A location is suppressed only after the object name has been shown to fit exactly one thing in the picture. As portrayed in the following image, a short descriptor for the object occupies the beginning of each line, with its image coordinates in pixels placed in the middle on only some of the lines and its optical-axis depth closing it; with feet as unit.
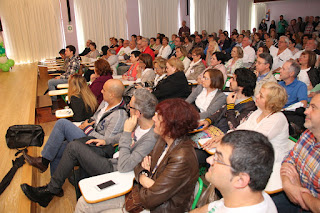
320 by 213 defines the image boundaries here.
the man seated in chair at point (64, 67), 22.29
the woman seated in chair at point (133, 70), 18.32
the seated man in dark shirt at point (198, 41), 32.90
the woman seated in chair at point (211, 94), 10.60
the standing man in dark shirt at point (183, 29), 44.39
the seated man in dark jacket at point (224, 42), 34.91
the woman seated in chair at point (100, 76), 14.29
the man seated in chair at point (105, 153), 6.98
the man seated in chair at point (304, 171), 5.36
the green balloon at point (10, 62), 28.26
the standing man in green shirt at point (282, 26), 47.50
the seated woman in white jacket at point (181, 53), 21.58
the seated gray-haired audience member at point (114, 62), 23.75
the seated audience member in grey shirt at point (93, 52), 32.24
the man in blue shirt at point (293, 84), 11.07
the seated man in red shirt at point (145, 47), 26.20
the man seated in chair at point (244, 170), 3.78
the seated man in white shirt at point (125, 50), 30.61
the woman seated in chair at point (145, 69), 16.70
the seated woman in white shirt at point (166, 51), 28.27
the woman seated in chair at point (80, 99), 10.77
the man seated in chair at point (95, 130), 8.84
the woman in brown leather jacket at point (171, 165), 5.24
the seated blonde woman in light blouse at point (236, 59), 18.04
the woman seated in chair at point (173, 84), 14.07
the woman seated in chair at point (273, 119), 6.94
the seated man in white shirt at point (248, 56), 21.99
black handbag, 10.33
